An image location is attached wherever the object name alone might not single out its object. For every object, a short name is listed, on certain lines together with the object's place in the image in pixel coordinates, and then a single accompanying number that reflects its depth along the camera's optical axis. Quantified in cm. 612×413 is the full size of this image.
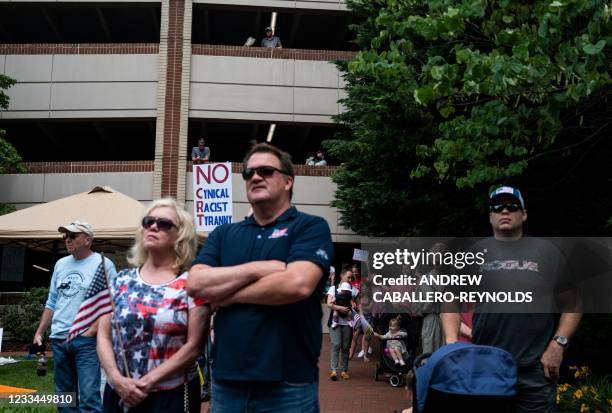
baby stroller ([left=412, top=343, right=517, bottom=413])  372
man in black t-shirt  410
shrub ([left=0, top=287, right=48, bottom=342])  1794
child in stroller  1294
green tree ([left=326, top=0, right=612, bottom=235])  613
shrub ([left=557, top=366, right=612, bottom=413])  878
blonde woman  362
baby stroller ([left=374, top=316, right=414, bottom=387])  1275
